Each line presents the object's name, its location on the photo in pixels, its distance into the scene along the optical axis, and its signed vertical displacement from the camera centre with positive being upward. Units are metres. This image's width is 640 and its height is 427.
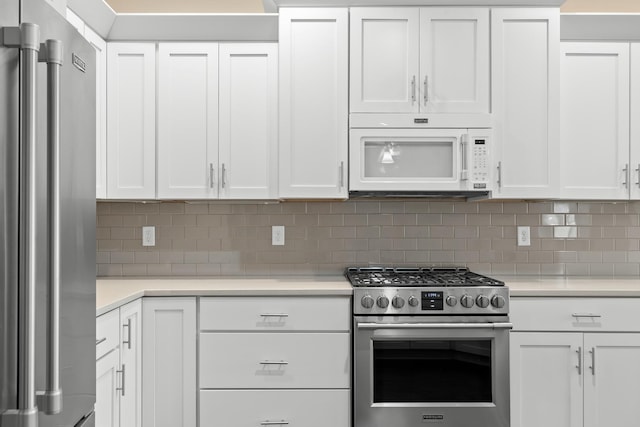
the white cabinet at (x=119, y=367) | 1.99 -0.67
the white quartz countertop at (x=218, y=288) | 2.48 -0.39
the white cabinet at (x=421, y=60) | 2.75 +0.82
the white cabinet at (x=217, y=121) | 2.84 +0.51
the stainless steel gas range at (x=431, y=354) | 2.50 -0.71
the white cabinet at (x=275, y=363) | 2.53 -0.75
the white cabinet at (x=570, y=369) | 2.54 -0.78
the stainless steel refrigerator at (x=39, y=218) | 0.96 -0.01
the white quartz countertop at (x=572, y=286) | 2.55 -0.40
